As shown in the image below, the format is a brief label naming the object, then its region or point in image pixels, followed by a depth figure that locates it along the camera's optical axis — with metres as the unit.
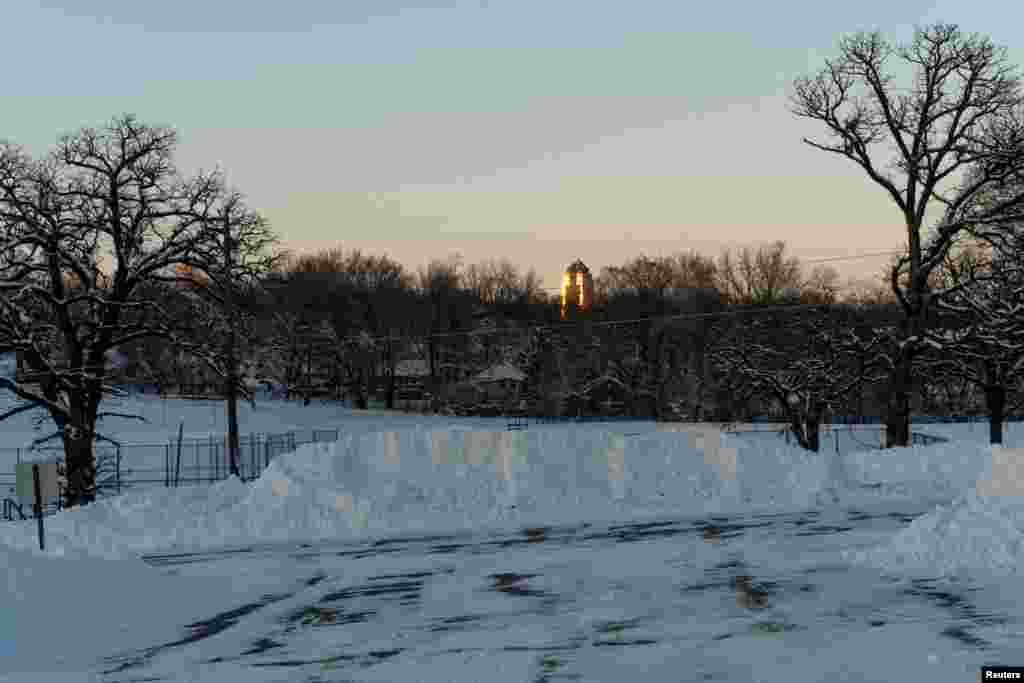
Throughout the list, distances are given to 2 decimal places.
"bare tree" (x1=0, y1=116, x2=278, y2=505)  30.36
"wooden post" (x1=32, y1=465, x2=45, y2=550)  19.33
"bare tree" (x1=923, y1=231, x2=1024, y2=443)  36.88
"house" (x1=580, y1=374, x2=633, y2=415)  94.94
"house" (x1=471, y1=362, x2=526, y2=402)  102.03
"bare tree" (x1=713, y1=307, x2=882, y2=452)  42.03
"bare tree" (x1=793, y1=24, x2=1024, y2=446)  36.22
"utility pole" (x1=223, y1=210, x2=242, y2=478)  33.12
